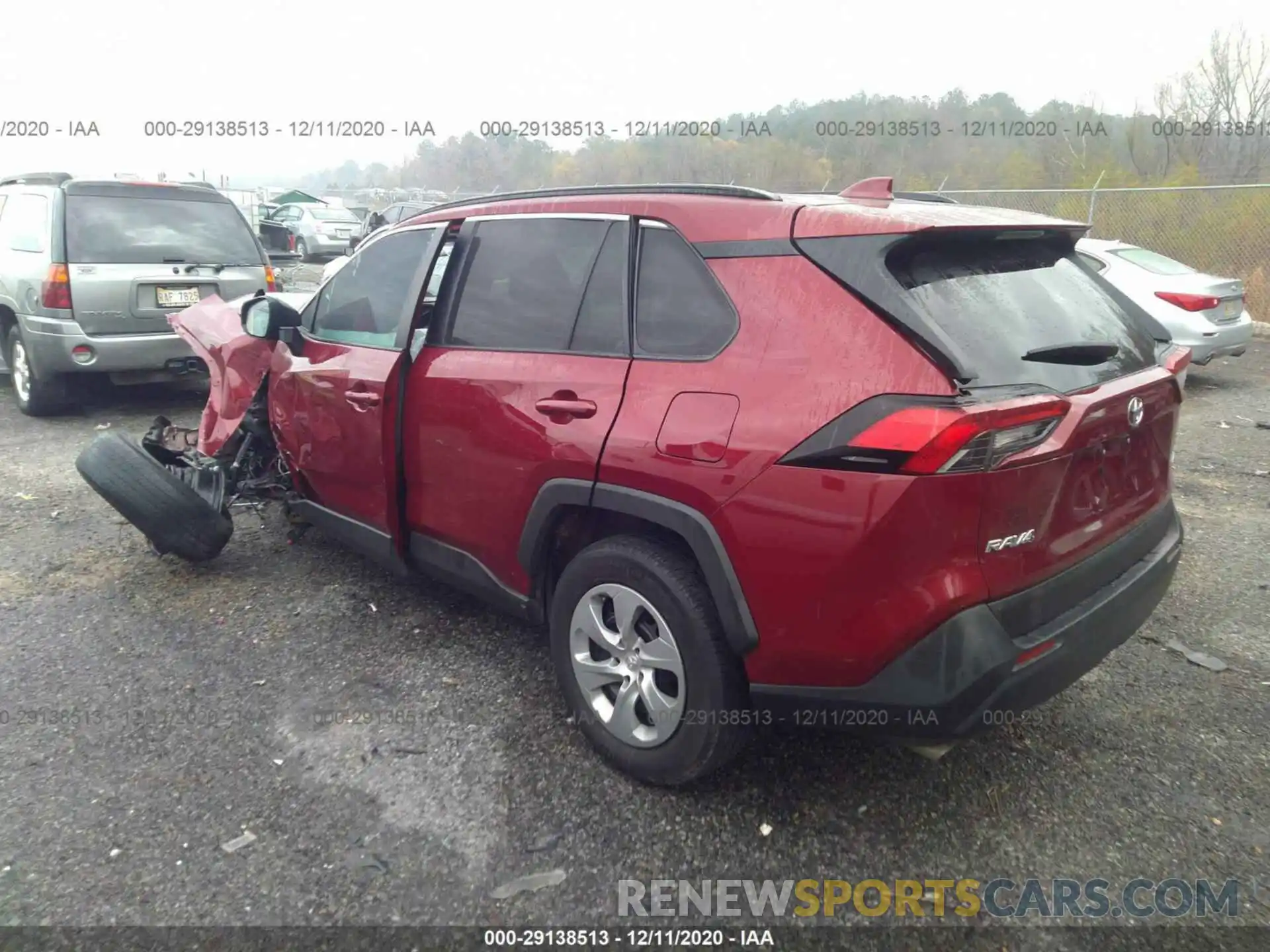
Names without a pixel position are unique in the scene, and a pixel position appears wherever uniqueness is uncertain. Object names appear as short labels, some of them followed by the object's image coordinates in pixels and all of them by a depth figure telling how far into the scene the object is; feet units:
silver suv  21.01
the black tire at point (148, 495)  12.57
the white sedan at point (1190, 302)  26.27
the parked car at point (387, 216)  58.29
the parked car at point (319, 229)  74.13
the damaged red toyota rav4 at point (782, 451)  6.66
